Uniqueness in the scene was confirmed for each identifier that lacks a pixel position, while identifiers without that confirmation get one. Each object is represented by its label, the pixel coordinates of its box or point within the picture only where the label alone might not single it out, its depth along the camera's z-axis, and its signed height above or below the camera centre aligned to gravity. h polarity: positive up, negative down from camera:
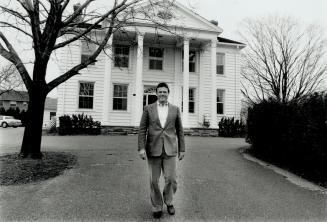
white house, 20.12 +3.42
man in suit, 4.37 -0.31
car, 41.69 -0.22
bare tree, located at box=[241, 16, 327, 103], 23.86 +4.79
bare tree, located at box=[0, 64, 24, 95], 37.38 +5.50
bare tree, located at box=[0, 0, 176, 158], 8.32 +2.00
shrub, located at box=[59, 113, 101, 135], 17.88 -0.25
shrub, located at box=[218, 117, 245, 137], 20.00 -0.28
